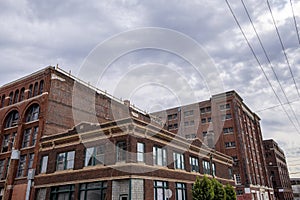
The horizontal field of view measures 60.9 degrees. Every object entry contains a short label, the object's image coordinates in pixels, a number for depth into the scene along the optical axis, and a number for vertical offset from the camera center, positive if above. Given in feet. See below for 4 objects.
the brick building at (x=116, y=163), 66.18 +9.08
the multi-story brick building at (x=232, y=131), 163.43 +43.86
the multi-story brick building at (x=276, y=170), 240.30 +21.35
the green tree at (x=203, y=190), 73.82 +1.37
